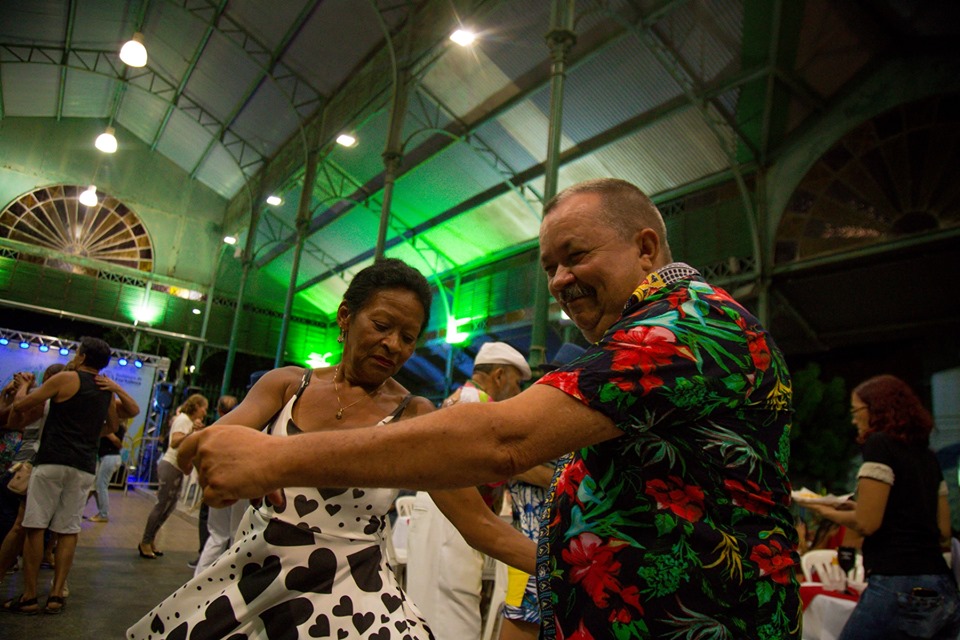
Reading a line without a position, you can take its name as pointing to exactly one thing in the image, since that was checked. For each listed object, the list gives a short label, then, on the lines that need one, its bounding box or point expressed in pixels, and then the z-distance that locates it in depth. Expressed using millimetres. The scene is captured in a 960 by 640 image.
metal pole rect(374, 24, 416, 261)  10195
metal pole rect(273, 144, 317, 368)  14430
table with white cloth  3137
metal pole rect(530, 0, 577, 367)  5703
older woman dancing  1431
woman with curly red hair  2311
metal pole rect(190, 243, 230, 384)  20248
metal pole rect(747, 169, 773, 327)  10672
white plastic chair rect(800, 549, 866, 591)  3328
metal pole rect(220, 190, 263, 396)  17578
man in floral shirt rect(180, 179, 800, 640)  854
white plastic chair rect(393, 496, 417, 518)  4489
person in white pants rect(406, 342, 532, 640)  3133
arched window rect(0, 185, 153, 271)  18406
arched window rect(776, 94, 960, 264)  9156
